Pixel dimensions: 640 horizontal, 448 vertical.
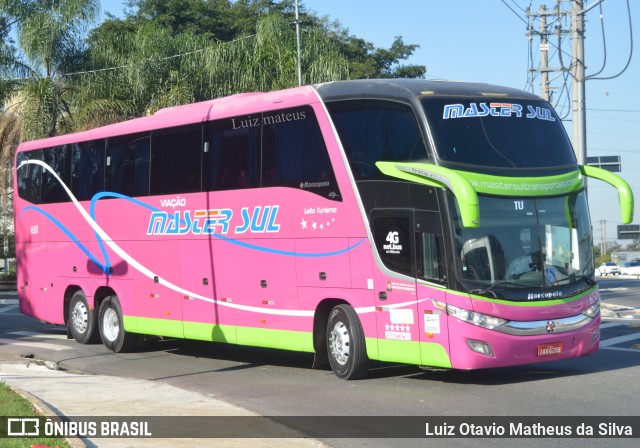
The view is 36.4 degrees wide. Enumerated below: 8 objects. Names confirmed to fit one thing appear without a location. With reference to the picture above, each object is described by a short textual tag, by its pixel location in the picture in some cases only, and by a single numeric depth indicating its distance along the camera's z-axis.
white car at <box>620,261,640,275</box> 75.39
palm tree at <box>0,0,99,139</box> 34.31
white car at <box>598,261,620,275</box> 77.75
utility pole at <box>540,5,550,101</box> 38.44
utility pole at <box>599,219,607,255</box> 131.80
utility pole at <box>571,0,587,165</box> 26.28
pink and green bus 12.99
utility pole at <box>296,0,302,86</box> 32.75
